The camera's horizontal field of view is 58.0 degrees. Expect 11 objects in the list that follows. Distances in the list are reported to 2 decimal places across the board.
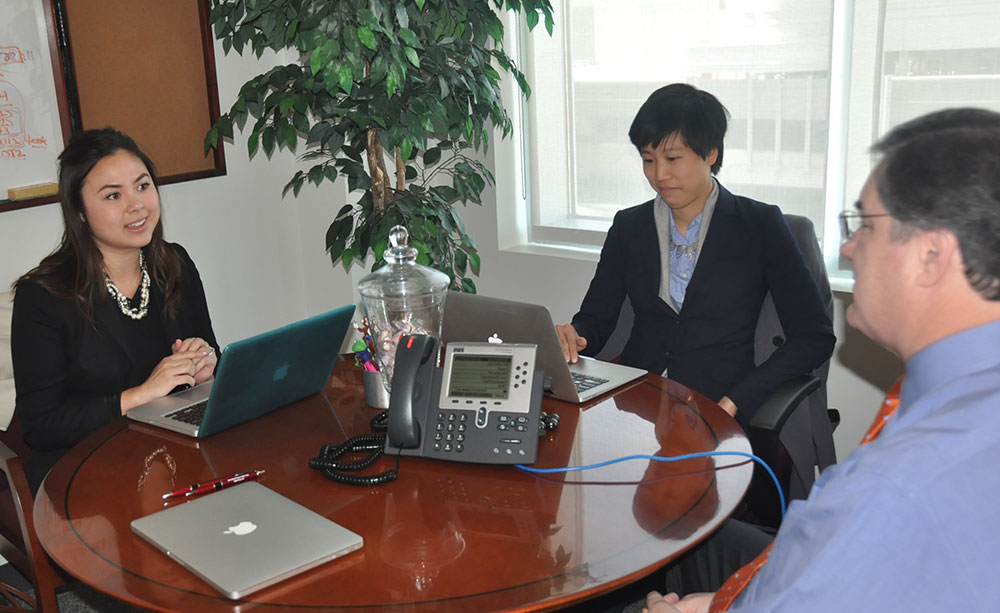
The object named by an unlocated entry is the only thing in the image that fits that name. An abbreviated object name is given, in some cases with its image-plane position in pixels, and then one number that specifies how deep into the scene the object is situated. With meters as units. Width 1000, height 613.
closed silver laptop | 1.30
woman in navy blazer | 2.32
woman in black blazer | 2.10
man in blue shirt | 0.95
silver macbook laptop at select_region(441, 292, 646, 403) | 1.84
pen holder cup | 1.99
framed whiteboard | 2.90
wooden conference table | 1.28
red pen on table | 1.59
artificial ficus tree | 2.72
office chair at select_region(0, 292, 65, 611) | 1.90
